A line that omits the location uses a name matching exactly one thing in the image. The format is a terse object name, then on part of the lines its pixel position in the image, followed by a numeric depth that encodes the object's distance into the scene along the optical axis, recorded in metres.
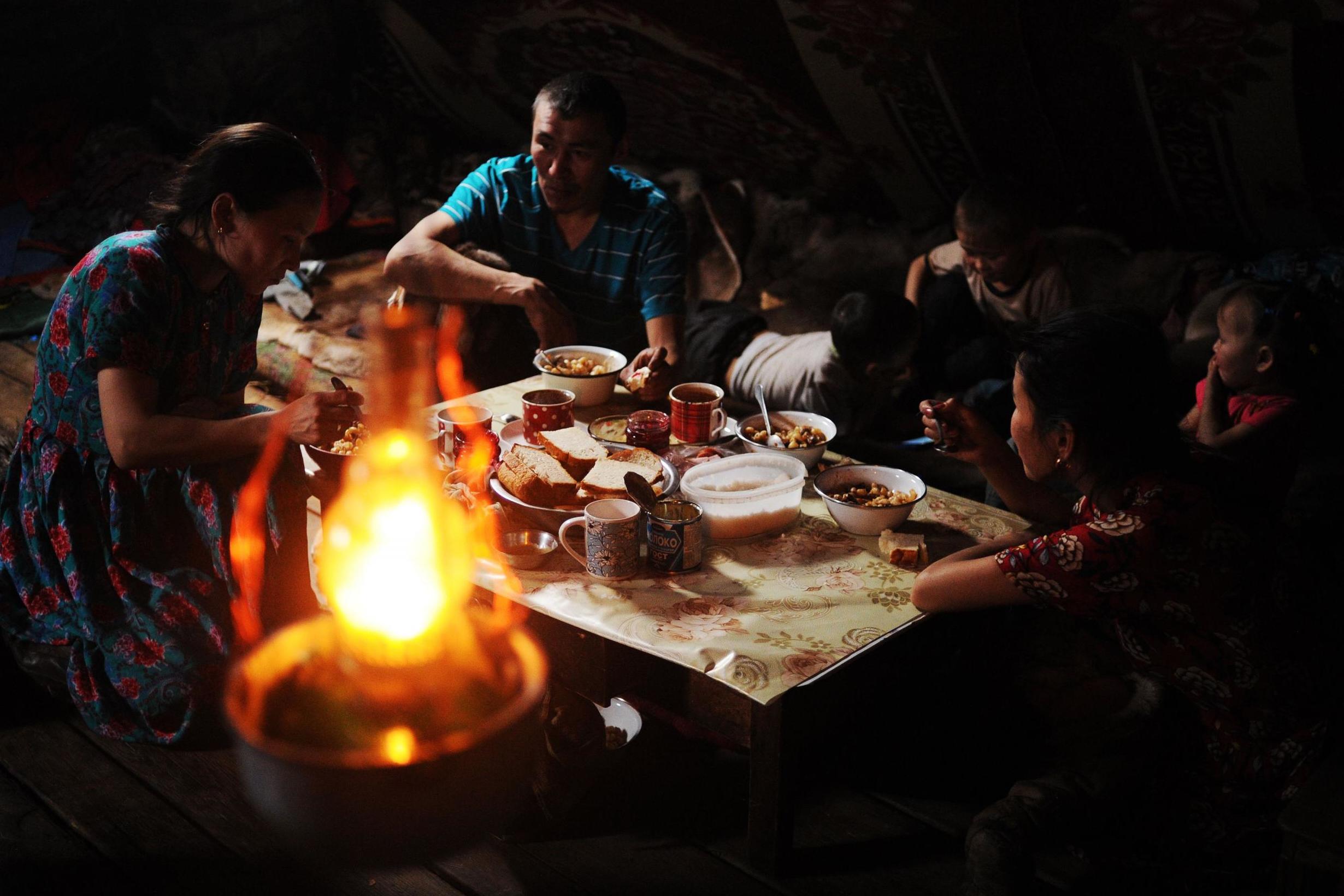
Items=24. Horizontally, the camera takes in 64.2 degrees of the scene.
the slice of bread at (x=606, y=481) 2.44
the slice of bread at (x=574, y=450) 2.56
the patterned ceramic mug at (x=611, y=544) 2.21
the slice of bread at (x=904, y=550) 2.31
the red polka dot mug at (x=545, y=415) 2.86
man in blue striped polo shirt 3.48
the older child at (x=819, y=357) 3.94
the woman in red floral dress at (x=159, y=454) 2.46
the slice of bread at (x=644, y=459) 2.58
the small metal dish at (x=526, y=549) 2.29
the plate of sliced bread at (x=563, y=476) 2.42
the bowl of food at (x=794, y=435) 2.75
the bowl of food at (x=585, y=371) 3.15
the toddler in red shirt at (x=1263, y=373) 2.93
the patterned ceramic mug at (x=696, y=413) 2.89
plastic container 2.40
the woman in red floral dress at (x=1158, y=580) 1.91
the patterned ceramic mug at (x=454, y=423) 2.72
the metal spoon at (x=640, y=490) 2.36
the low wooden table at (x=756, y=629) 1.99
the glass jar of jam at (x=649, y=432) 2.82
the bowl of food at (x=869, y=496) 2.42
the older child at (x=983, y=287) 4.13
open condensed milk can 2.24
